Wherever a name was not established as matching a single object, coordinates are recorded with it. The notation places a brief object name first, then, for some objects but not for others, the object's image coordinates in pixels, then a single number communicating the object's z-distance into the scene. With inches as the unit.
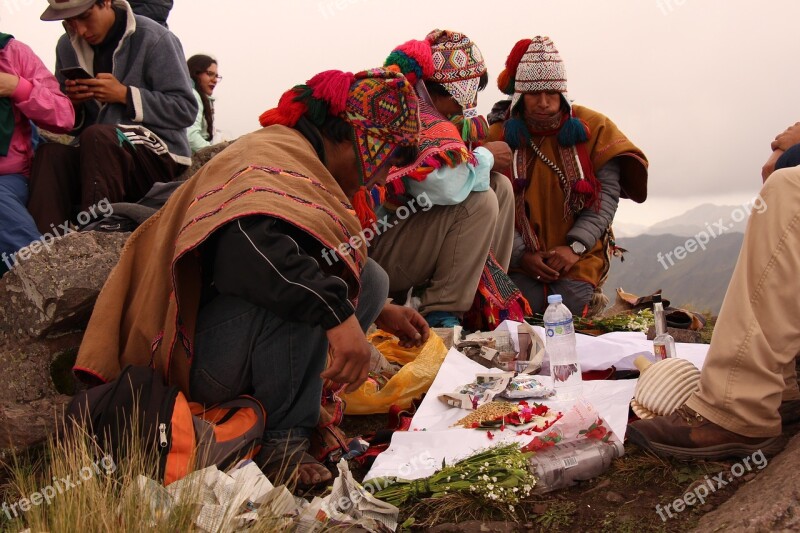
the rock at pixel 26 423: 115.8
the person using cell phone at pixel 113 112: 161.6
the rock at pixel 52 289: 126.6
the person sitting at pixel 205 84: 303.9
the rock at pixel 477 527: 97.6
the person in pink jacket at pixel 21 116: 150.2
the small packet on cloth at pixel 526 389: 138.0
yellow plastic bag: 148.1
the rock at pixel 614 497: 102.7
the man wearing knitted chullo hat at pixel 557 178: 226.5
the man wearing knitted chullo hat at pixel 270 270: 101.9
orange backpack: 101.8
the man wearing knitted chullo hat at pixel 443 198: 192.5
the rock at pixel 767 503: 84.7
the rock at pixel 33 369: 123.2
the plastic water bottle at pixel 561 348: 146.7
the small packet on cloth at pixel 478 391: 138.5
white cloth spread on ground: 117.3
